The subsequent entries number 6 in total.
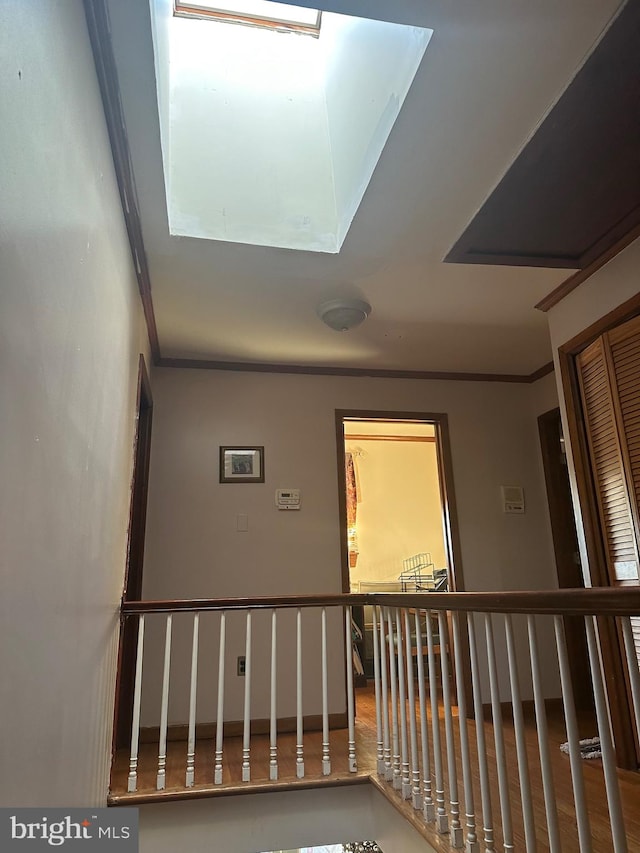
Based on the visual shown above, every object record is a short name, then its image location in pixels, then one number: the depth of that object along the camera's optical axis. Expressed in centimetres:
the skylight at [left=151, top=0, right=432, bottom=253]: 221
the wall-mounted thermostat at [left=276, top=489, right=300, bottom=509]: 369
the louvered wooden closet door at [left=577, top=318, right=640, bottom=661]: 249
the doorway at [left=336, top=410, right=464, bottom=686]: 635
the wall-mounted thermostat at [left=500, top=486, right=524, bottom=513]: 402
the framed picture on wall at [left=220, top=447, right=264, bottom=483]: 367
